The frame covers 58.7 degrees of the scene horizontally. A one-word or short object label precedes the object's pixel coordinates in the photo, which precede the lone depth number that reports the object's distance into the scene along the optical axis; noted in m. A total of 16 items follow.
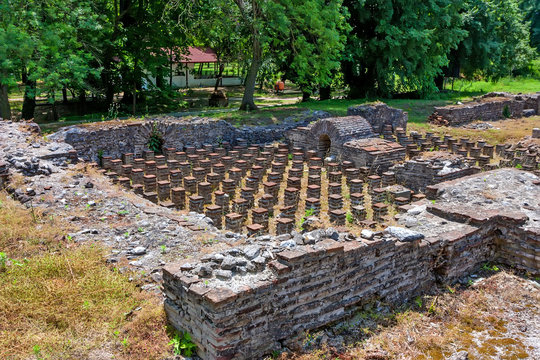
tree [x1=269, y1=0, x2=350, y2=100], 17.98
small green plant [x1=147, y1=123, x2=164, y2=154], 14.76
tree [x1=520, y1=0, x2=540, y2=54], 42.16
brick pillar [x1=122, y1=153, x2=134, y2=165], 13.71
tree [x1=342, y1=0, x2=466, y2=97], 22.81
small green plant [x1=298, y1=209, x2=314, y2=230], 10.41
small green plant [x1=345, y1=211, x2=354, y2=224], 10.03
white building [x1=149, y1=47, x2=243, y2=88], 32.49
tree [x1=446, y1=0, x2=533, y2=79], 27.50
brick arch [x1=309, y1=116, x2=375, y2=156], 14.35
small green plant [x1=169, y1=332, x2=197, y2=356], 4.86
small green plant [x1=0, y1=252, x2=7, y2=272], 5.89
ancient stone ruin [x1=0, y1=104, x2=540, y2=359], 4.97
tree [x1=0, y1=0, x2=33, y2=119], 12.98
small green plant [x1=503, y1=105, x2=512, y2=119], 22.17
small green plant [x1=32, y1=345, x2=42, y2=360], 4.51
